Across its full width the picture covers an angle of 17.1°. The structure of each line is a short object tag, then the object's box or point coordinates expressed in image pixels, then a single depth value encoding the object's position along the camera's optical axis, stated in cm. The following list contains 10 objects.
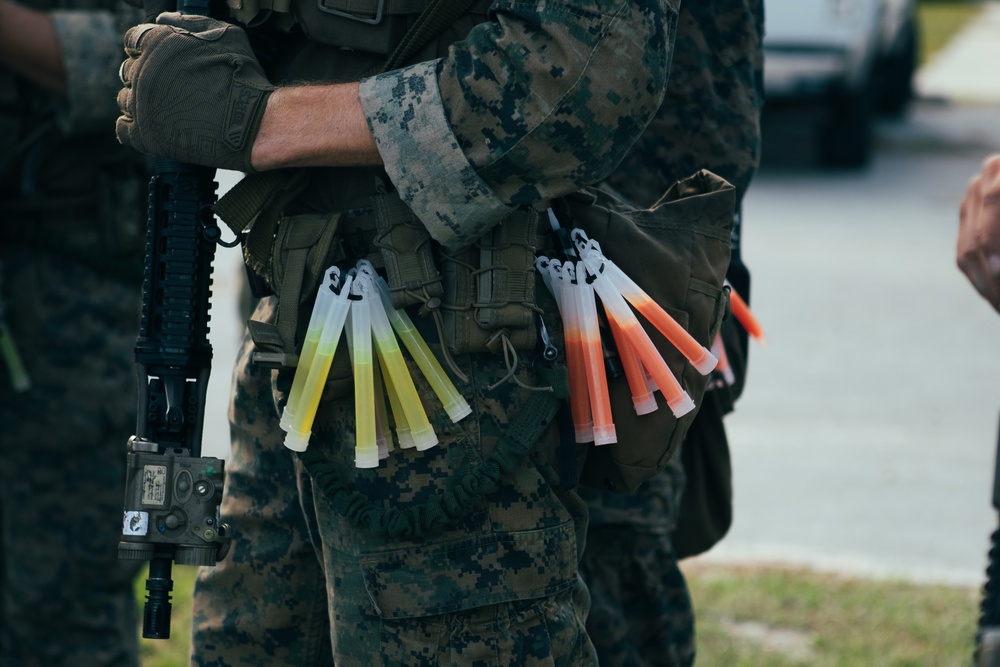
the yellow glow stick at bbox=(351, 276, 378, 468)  259
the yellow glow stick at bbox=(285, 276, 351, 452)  259
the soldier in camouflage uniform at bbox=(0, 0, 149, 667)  326
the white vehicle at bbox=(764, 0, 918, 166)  943
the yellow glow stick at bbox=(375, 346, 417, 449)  260
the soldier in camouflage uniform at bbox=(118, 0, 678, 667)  253
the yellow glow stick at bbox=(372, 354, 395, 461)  260
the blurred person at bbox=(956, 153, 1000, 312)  278
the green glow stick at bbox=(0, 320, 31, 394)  323
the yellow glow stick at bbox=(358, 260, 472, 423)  259
